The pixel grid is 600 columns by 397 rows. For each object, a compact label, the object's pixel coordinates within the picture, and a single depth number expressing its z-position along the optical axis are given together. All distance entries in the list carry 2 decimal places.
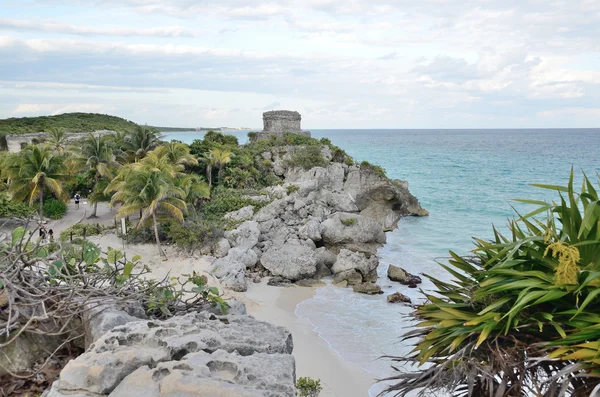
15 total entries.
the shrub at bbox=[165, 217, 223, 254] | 21.62
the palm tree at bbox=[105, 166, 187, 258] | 20.38
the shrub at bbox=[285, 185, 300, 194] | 29.27
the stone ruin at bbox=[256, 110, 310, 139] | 46.12
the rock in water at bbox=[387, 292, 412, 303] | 18.05
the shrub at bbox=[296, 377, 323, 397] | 10.33
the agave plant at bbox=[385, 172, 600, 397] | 4.10
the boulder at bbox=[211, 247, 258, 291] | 18.75
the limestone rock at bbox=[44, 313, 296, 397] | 3.88
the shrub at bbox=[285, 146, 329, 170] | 34.56
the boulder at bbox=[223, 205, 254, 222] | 25.15
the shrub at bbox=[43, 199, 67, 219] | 26.86
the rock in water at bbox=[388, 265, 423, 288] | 20.47
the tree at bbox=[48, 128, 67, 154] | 36.00
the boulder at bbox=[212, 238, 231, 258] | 21.44
